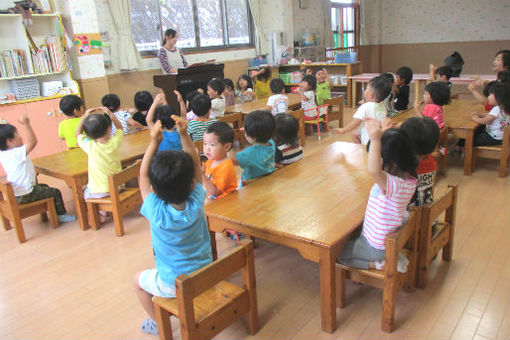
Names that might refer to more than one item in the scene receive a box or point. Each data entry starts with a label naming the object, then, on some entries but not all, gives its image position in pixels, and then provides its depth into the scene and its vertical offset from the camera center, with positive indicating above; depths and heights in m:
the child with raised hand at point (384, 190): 1.72 -0.62
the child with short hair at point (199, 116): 3.66 -0.53
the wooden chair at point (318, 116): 5.44 -0.88
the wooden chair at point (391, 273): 1.69 -1.01
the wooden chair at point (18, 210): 2.93 -1.02
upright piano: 6.33 -0.34
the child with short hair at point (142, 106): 4.18 -0.44
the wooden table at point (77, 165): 3.04 -0.74
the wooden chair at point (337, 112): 5.59 -0.89
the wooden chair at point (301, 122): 4.57 -0.83
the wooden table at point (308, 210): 1.74 -0.75
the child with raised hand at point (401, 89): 4.74 -0.54
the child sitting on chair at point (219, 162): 2.30 -0.59
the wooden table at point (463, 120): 3.80 -0.79
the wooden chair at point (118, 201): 2.89 -1.00
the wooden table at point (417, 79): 6.46 -0.64
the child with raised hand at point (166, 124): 3.21 -0.50
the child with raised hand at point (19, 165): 3.01 -0.67
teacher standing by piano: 6.33 +0.08
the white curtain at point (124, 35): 6.03 +0.40
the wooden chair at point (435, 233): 1.96 -1.01
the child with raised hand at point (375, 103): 3.45 -0.49
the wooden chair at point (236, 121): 4.12 -0.74
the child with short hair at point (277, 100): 4.94 -0.57
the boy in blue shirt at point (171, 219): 1.52 -0.59
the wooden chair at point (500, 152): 3.64 -1.04
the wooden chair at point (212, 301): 1.46 -0.98
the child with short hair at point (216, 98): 4.79 -0.48
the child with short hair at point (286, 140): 2.82 -0.61
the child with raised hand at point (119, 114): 4.00 -0.50
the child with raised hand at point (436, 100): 3.68 -0.54
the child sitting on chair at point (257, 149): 2.48 -0.57
